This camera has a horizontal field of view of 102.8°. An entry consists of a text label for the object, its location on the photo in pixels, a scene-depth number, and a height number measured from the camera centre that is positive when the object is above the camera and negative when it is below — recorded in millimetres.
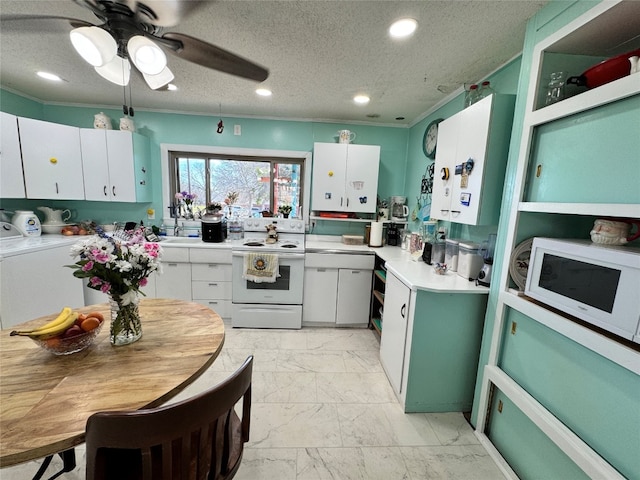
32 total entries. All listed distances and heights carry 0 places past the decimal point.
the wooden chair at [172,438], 628 -639
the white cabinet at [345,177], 3014 +319
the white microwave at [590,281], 884 -267
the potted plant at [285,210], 3336 -113
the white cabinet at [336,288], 2834 -932
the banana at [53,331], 956 -533
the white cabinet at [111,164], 2867 +328
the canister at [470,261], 1838 -366
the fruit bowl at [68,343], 985 -597
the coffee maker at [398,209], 3224 -26
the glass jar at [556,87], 1278 +635
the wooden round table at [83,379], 701 -660
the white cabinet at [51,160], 2570 +313
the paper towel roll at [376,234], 3020 -335
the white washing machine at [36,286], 2121 -878
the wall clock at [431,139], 2590 +716
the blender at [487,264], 1672 -347
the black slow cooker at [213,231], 2998 -388
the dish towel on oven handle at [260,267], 2719 -703
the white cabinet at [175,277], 2811 -892
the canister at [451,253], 2037 -363
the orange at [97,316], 1145 -556
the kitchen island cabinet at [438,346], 1677 -921
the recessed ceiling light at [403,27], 1417 +1020
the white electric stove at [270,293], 2787 -1017
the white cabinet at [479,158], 1599 +347
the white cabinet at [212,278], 2832 -898
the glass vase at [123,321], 1104 -558
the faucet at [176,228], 3279 -416
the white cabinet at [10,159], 2408 +273
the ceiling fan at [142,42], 1084 +740
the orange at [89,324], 1062 -549
